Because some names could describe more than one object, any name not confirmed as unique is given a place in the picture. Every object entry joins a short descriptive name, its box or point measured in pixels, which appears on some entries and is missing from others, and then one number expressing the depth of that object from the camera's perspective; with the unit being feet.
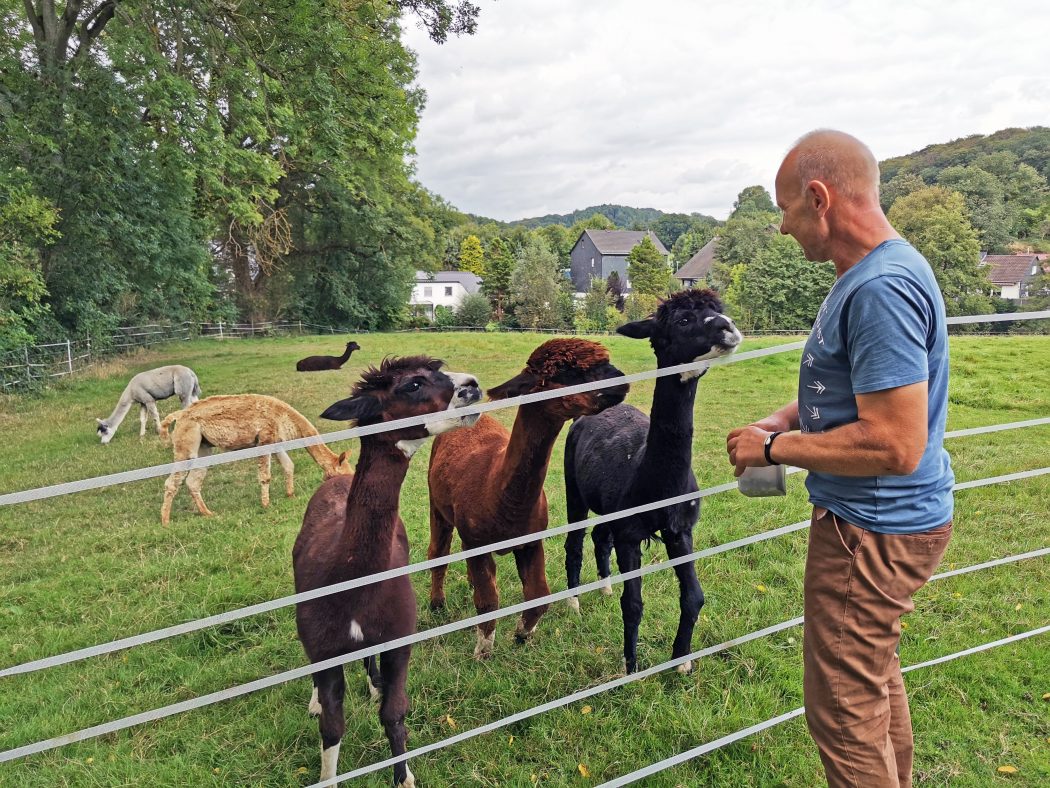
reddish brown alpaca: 9.11
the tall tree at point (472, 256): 211.41
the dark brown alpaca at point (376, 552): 7.72
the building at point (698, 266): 173.58
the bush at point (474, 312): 133.49
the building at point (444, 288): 189.26
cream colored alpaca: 22.39
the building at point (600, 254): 207.00
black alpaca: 9.20
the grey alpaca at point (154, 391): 34.07
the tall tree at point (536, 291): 125.80
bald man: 4.69
